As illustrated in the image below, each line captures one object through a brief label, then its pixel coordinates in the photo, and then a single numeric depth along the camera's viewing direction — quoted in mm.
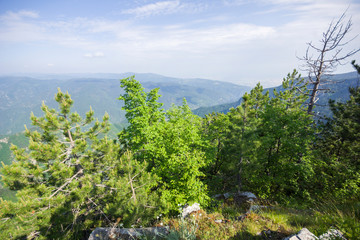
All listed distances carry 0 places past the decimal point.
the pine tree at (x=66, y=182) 10117
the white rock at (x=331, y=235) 4059
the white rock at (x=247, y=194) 15188
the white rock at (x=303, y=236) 4466
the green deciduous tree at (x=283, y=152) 14633
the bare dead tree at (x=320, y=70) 14339
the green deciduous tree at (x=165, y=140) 13258
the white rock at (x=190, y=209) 10019
